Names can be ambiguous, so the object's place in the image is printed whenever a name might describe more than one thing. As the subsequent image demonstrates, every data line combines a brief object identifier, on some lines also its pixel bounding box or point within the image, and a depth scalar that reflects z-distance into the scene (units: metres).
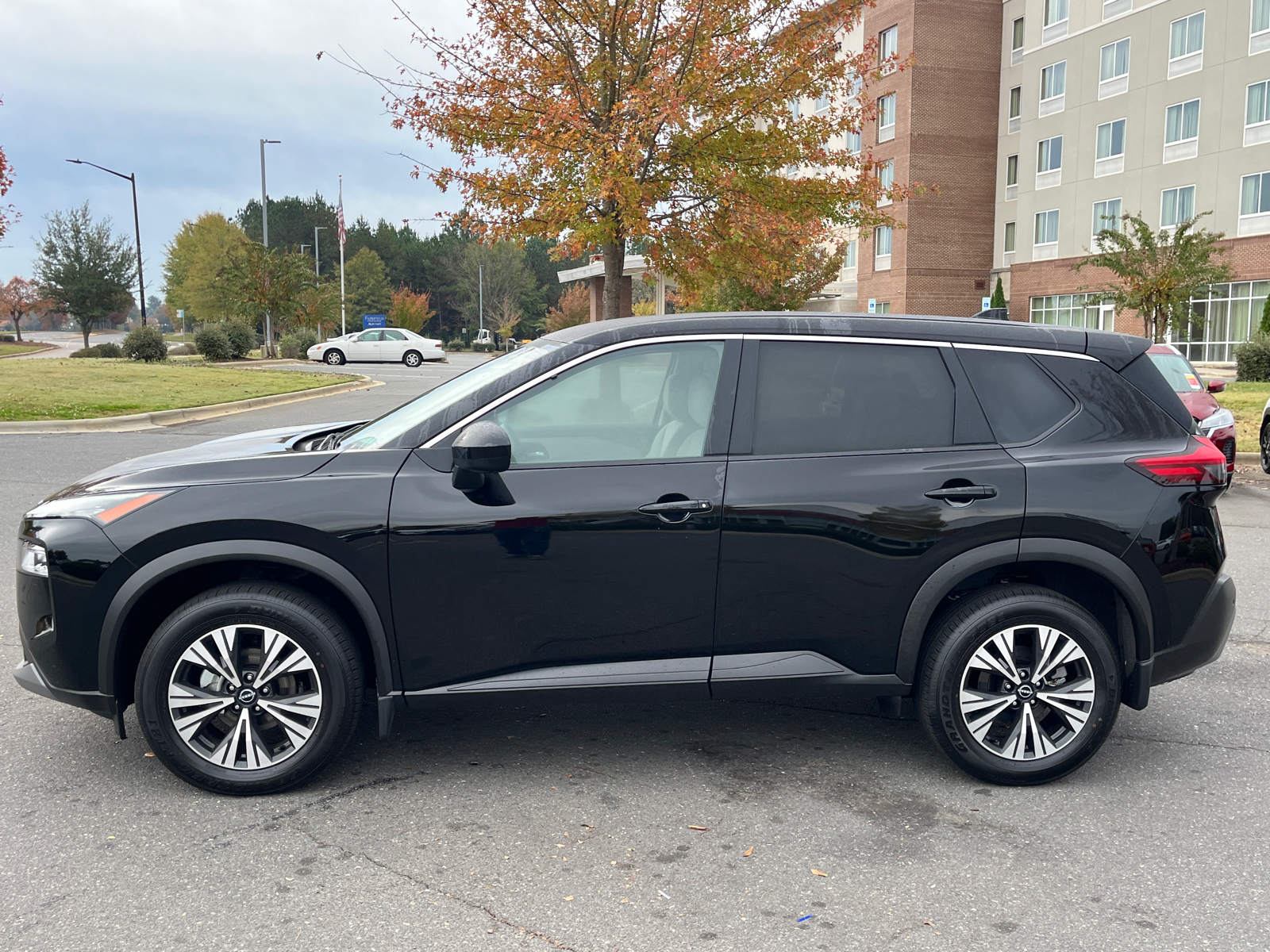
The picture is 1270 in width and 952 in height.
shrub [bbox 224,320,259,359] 37.84
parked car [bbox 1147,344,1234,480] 10.62
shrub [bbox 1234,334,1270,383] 28.20
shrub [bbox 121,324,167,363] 34.12
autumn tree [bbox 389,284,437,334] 82.25
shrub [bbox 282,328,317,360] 44.80
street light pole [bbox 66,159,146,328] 41.38
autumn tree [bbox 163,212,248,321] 75.00
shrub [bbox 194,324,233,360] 35.81
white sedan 42.59
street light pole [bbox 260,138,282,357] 42.97
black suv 3.80
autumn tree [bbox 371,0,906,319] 15.41
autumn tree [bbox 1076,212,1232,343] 31.48
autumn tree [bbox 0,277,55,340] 83.81
